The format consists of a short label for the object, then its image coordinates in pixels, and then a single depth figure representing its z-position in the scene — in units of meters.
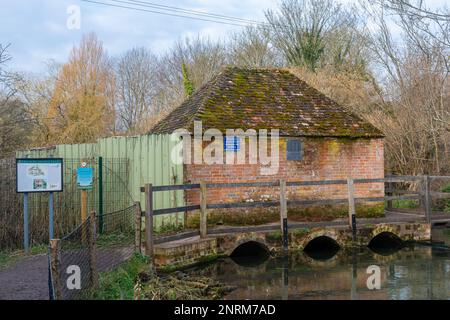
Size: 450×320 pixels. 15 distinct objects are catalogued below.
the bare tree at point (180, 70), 29.32
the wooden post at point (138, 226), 9.30
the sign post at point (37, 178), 9.56
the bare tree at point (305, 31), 27.25
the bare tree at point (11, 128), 14.48
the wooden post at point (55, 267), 5.17
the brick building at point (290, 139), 12.70
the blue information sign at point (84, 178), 10.77
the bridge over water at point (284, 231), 9.69
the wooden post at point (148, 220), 9.27
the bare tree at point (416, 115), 19.25
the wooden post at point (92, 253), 6.80
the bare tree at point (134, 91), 31.84
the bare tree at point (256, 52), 28.14
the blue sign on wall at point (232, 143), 12.55
